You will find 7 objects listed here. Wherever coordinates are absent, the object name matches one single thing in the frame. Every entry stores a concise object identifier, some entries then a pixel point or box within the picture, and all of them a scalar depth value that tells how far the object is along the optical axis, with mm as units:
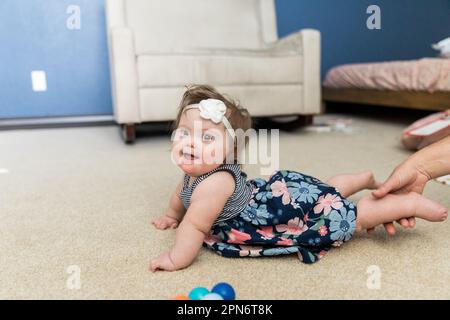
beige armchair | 1760
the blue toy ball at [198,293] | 537
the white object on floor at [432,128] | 1470
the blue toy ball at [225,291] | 541
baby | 677
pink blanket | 1857
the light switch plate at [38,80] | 2400
